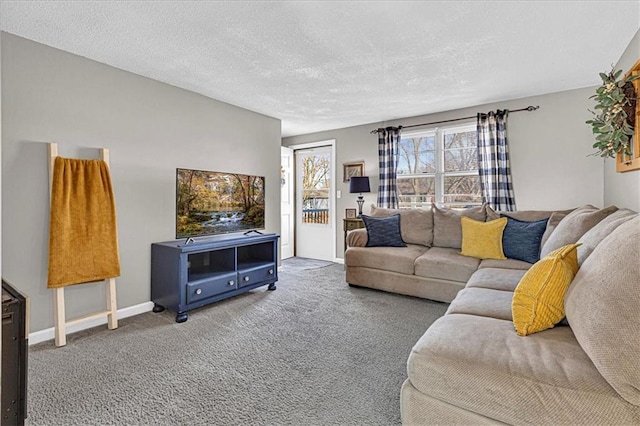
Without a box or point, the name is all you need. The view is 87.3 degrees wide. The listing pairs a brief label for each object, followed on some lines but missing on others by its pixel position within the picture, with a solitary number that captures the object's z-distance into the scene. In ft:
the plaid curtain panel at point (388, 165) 16.07
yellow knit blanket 8.39
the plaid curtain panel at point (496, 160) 13.32
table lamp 16.06
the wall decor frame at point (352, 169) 17.43
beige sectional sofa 3.72
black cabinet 4.04
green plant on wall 7.50
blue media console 10.02
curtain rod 12.81
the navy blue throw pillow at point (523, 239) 10.68
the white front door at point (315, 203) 19.01
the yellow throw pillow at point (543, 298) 4.99
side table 16.06
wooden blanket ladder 8.36
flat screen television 11.72
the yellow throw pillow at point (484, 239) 11.29
